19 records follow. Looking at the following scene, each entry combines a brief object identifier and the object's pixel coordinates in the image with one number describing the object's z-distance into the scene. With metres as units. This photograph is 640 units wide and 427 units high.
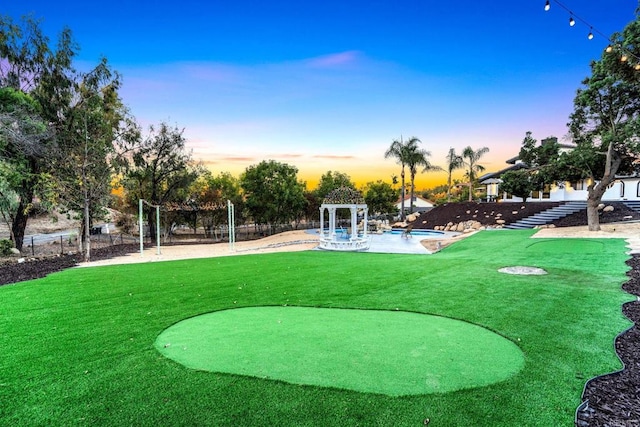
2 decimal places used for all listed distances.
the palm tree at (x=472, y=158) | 34.84
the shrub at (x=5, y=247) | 13.01
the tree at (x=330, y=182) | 35.29
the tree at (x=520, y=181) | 18.53
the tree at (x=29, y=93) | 12.31
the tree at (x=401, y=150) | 31.81
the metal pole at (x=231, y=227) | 17.30
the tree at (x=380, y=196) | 38.09
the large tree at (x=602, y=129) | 13.51
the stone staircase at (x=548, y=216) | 21.47
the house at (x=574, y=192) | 26.84
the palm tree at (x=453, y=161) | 36.06
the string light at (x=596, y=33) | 7.25
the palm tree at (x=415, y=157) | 31.78
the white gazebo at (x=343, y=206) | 15.43
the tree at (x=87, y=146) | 13.48
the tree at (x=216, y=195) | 25.91
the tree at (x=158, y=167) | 19.64
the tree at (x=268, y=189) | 26.88
